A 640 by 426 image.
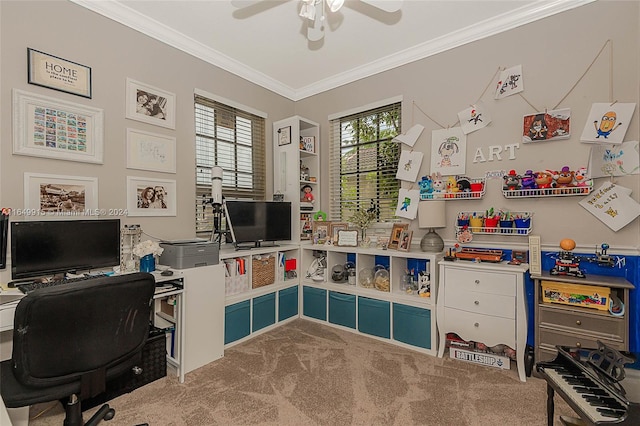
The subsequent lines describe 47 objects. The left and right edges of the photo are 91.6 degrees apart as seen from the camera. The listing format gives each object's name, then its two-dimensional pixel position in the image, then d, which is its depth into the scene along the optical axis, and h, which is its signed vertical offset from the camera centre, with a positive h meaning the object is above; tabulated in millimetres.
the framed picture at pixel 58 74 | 2010 +941
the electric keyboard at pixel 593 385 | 1203 -790
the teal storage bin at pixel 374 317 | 2787 -969
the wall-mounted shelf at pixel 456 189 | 2654 +193
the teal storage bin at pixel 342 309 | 3008 -963
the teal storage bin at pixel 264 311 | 2944 -966
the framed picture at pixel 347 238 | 3154 -275
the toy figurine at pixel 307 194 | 3672 +207
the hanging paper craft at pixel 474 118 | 2668 +813
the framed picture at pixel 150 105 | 2471 +894
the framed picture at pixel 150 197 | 2463 +129
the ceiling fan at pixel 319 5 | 1722 +1181
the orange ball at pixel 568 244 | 2184 -239
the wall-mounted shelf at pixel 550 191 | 2225 +144
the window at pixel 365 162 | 3262 +551
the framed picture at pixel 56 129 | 1956 +565
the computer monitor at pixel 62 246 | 1792 -211
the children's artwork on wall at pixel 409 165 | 3014 +454
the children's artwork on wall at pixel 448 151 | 2785 +547
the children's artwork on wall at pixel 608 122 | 2127 +618
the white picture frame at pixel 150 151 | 2469 +504
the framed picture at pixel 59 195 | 1993 +118
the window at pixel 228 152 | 3029 +632
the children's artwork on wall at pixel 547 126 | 2324 +652
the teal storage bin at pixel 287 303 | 3207 -966
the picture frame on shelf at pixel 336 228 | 3307 -178
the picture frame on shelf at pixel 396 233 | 2902 -209
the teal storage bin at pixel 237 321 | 2688 -972
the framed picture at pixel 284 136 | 3529 +870
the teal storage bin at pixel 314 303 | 3230 -968
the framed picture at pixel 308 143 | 3639 +807
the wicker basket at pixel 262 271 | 2996 -583
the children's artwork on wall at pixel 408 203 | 3012 +80
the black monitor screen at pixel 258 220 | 2980 -89
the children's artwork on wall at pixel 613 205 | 2111 +36
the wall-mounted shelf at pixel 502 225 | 2459 -120
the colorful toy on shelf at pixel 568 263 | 2158 -369
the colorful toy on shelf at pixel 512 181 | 2465 +237
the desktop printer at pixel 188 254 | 2305 -321
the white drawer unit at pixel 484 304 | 2195 -699
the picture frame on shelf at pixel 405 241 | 2796 -269
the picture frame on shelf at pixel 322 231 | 3432 -217
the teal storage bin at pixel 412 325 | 2580 -970
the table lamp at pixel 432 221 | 2678 -86
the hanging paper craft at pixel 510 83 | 2520 +1055
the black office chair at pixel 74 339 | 1229 -543
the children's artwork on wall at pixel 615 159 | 2115 +355
